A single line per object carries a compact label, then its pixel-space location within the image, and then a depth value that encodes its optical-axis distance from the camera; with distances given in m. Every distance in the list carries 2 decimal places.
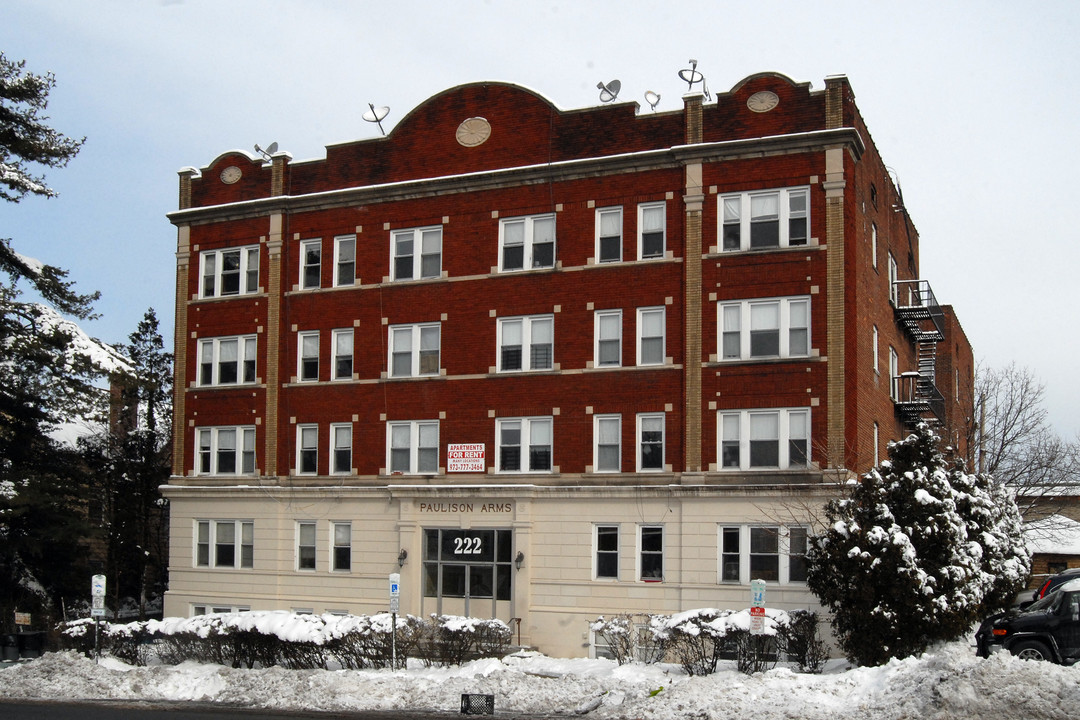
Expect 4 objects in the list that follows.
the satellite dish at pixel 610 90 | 36.78
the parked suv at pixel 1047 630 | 23.55
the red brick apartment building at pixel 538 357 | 33.47
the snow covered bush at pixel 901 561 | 26.56
